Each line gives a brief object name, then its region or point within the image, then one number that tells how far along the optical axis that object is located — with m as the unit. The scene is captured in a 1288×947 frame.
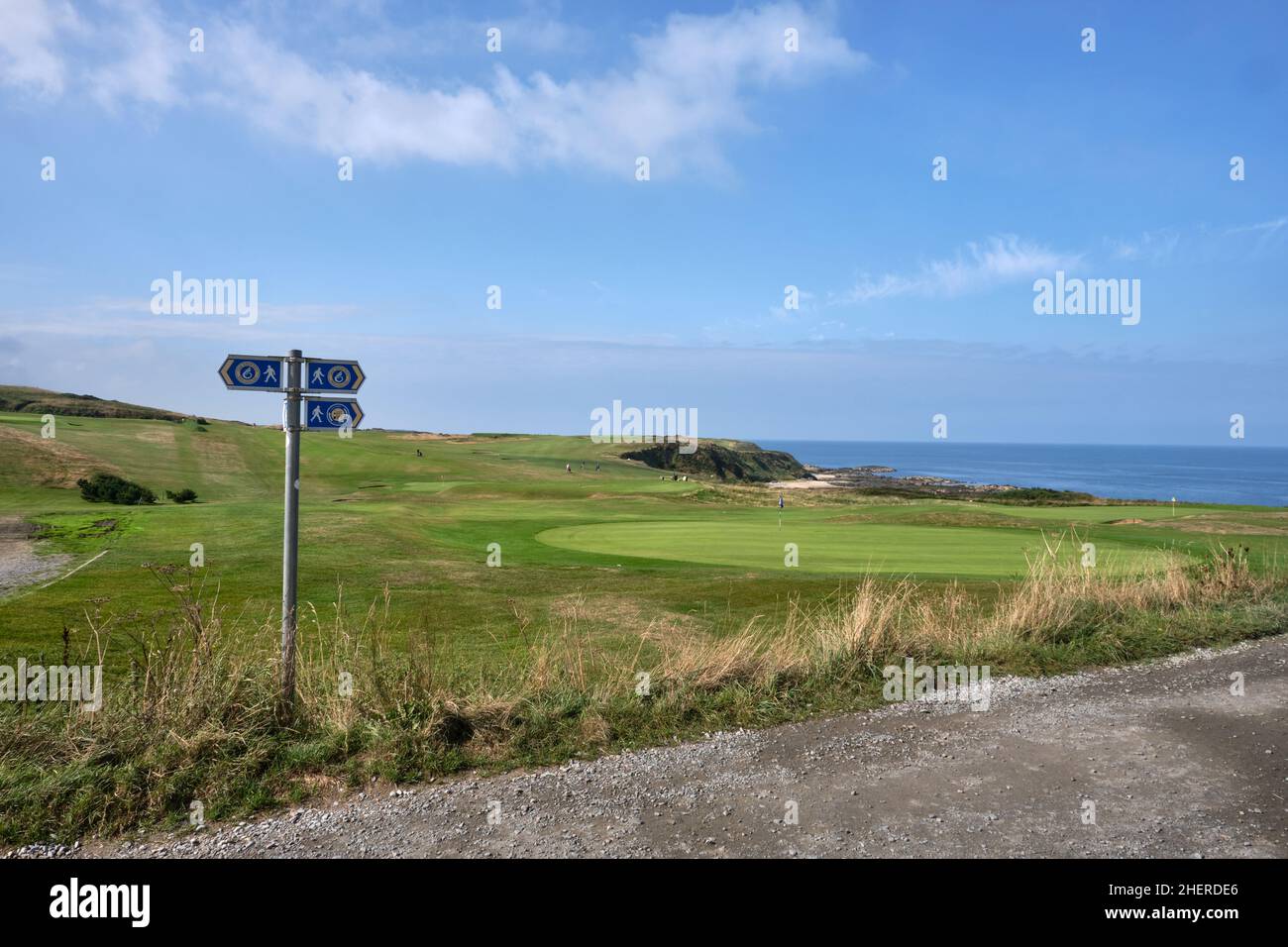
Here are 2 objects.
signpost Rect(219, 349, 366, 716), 5.79
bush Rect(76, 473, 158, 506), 30.53
